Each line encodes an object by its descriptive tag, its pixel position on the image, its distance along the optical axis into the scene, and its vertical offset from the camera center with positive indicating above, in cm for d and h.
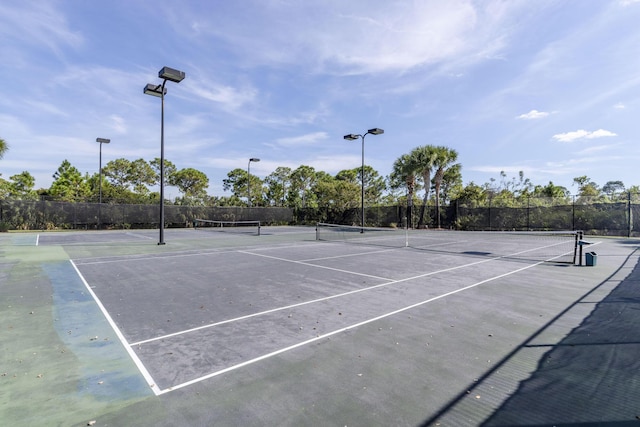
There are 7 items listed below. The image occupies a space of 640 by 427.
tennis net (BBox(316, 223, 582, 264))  1292 -137
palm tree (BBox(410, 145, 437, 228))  3000 +530
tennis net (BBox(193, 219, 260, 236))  3153 -122
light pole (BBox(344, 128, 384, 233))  2164 +580
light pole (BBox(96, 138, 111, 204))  2440 +548
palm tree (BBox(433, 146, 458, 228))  3020 +548
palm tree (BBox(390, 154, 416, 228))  3080 +439
